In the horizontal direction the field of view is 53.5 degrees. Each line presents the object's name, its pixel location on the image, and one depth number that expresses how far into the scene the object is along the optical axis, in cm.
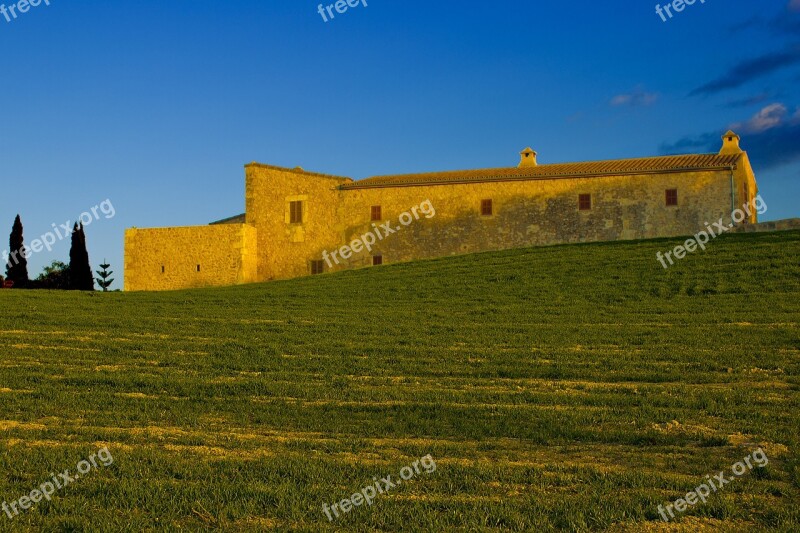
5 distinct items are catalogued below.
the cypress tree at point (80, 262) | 4822
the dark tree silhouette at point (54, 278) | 5483
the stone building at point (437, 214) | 4003
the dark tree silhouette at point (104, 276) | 6766
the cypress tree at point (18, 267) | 5006
